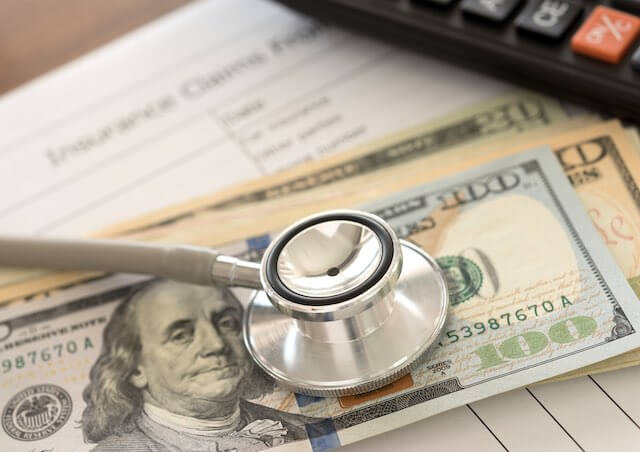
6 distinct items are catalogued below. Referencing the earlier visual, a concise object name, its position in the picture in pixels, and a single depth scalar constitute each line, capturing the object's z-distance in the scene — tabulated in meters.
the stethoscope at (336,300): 0.36
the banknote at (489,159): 0.44
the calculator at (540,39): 0.47
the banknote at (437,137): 0.51
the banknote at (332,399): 0.38
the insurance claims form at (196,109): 0.54
